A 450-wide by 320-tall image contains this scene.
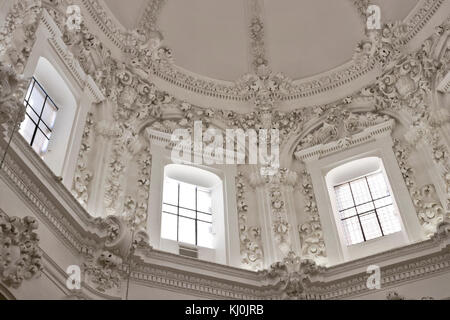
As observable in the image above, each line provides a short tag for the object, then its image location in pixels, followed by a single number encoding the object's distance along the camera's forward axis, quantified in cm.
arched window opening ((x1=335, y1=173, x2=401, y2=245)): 1149
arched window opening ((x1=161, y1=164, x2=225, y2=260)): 1139
